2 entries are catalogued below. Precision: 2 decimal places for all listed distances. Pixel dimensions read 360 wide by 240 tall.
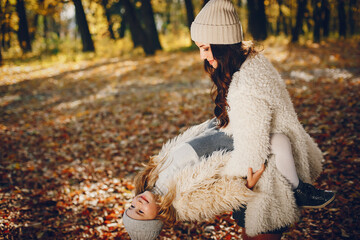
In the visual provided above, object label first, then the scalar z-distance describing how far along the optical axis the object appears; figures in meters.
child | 1.81
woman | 1.72
